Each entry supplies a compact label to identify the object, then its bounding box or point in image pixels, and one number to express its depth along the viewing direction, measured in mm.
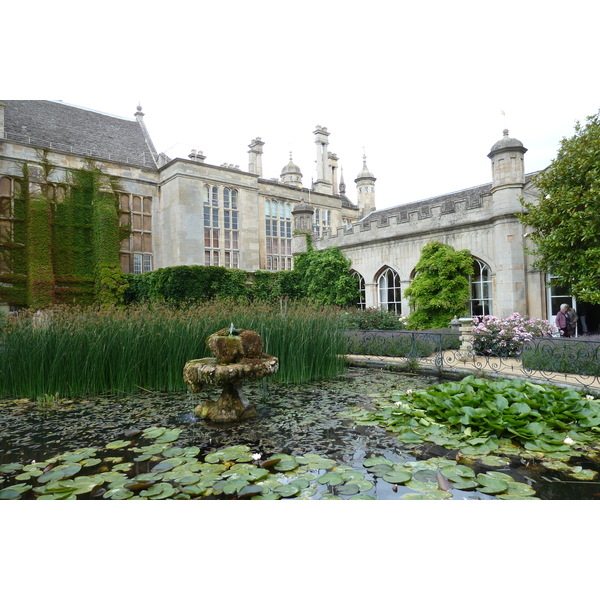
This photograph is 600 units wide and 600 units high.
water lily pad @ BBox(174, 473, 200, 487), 2670
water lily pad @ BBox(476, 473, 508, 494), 2490
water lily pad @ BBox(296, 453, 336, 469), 2949
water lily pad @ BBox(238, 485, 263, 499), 2472
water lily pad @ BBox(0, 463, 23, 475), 2943
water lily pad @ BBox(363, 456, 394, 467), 2980
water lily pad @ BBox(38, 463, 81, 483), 2742
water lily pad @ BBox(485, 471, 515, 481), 2662
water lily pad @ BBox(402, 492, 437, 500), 2415
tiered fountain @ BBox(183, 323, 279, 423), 4144
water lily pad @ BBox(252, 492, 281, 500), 2451
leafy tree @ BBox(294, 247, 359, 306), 16141
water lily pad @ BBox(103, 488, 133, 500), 2465
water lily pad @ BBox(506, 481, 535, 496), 2459
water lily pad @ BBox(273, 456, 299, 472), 2906
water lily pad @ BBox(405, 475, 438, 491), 2557
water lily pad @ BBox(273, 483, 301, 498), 2488
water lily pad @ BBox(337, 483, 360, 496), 2504
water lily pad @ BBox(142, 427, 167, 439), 3756
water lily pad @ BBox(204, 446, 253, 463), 3123
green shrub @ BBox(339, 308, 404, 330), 11969
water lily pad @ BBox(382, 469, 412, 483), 2675
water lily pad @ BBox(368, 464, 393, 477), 2817
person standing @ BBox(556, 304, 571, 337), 9476
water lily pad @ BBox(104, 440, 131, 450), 3445
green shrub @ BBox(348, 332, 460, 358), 8633
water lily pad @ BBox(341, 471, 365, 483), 2686
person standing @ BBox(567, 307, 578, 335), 9633
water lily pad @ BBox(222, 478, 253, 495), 2541
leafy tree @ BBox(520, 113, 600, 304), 7914
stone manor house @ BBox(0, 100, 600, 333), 11383
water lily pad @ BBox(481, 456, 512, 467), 2937
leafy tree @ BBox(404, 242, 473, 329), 12414
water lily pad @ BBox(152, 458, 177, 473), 2910
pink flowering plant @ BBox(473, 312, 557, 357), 8461
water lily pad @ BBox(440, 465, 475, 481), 2703
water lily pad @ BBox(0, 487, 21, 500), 2469
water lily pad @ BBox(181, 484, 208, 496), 2534
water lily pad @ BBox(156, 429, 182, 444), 3615
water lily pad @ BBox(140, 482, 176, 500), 2468
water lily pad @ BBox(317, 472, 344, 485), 2638
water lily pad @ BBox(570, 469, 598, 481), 2674
